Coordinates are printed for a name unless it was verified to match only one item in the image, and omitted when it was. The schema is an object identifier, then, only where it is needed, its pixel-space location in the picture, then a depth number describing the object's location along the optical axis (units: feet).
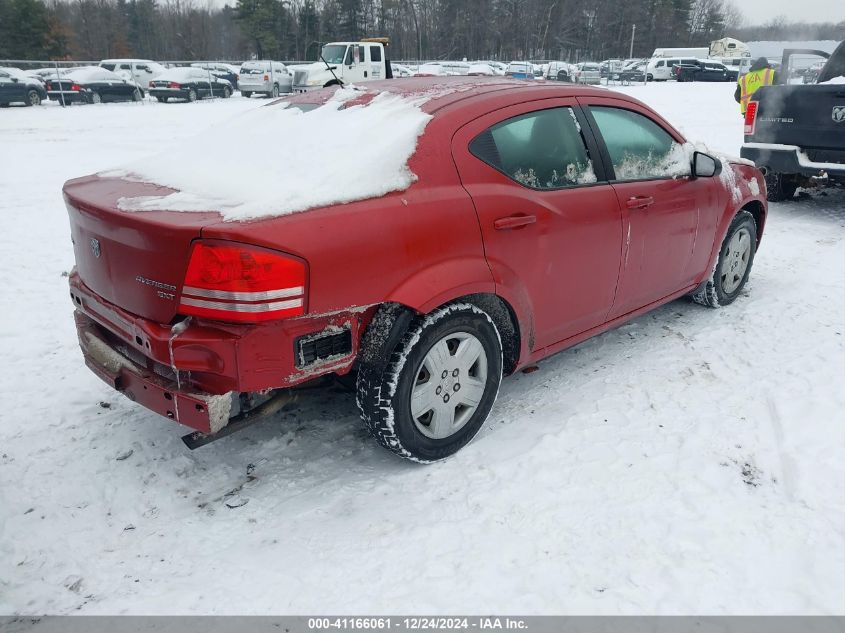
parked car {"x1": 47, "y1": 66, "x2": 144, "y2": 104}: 80.07
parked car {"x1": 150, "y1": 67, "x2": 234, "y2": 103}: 88.38
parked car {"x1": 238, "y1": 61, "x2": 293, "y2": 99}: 97.35
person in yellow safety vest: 34.22
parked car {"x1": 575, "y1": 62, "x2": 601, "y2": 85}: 116.97
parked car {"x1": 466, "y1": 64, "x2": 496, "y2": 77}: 120.47
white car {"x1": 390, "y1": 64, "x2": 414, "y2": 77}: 113.80
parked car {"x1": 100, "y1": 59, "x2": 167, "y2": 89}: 96.84
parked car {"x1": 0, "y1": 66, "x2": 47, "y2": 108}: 74.02
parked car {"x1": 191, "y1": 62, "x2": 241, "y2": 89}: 110.68
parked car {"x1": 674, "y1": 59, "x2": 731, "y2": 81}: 125.56
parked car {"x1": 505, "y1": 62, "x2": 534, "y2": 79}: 124.99
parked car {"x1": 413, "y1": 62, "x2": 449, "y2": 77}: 122.28
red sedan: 7.82
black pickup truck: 23.06
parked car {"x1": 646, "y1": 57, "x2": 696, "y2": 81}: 129.08
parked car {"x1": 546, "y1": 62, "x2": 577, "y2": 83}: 111.14
